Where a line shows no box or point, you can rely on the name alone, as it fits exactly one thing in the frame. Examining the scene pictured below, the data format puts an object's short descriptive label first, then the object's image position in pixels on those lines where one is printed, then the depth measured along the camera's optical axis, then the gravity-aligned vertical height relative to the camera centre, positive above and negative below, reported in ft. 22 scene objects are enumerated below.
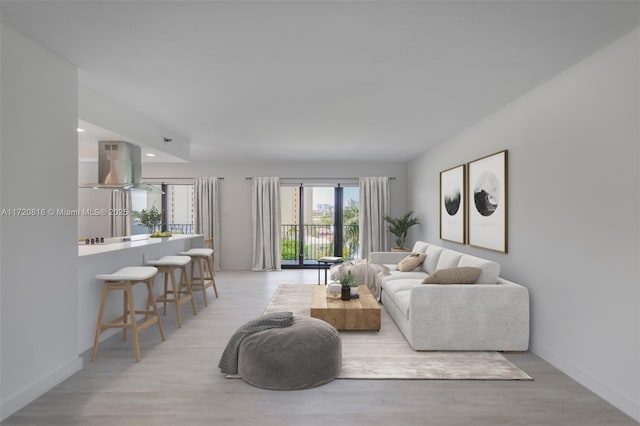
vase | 14.51 -3.13
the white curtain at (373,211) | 27.78 +0.10
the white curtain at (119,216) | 26.73 -0.18
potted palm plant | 24.84 -1.06
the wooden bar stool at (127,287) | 10.90 -2.20
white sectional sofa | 11.37 -3.22
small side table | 21.03 -2.70
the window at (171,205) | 28.22 +0.63
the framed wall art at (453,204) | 17.24 +0.38
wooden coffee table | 13.23 -3.68
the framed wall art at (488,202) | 13.42 +0.40
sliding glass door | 29.07 -0.85
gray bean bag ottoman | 9.12 -3.64
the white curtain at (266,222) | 27.71 -0.68
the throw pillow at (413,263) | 18.58 -2.53
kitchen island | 11.50 -1.90
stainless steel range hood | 15.30 +2.04
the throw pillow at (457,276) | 12.01 -2.07
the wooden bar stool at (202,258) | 17.61 -2.22
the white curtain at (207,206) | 27.68 +0.52
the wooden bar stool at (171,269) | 14.11 -2.15
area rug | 9.82 -4.29
